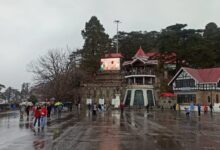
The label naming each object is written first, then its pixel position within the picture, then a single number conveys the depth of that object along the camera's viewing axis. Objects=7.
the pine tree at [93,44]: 53.52
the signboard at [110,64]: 53.30
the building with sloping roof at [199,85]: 39.29
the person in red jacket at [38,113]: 14.19
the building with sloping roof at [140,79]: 48.61
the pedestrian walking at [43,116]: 14.21
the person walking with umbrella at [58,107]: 26.90
